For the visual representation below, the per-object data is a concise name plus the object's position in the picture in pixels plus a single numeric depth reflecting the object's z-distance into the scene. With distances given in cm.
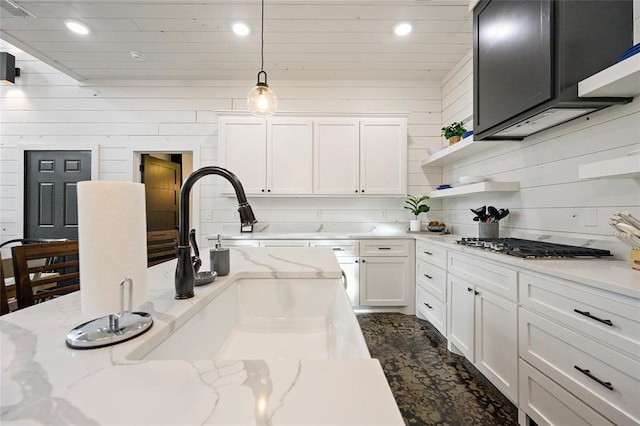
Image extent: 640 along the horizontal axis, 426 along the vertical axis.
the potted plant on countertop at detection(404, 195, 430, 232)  343
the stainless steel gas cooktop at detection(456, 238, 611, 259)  149
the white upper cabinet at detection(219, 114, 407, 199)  337
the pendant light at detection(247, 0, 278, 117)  213
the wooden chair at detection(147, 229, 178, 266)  189
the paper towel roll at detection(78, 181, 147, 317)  51
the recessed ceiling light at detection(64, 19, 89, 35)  263
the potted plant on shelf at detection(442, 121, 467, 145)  296
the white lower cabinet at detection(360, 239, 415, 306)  312
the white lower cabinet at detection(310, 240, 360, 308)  311
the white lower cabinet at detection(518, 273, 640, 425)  101
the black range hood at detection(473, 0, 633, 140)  144
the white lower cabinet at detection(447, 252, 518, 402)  158
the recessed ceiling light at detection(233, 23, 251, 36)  267
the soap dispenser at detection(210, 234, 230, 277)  110
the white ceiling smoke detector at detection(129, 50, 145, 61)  310
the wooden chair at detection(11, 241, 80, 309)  123
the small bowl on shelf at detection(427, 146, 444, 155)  334
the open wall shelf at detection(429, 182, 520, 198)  226
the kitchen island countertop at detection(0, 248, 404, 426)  34
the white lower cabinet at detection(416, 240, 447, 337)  244
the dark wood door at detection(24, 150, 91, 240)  362
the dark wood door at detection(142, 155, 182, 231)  396
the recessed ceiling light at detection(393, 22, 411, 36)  263
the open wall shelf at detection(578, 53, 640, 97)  119
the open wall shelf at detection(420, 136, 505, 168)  251
